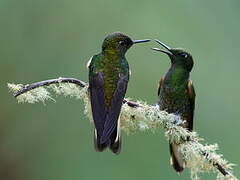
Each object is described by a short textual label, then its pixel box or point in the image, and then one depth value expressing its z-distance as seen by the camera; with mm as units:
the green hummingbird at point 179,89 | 6996
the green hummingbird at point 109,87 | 5496
